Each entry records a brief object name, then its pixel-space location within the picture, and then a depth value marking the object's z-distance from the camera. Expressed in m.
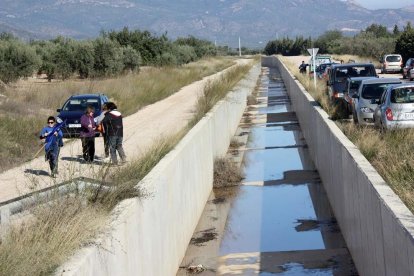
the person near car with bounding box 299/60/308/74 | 58.55
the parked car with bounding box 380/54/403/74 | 56.34
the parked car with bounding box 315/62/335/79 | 45.71
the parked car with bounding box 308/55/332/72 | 56.19
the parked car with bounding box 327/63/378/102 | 27.66
